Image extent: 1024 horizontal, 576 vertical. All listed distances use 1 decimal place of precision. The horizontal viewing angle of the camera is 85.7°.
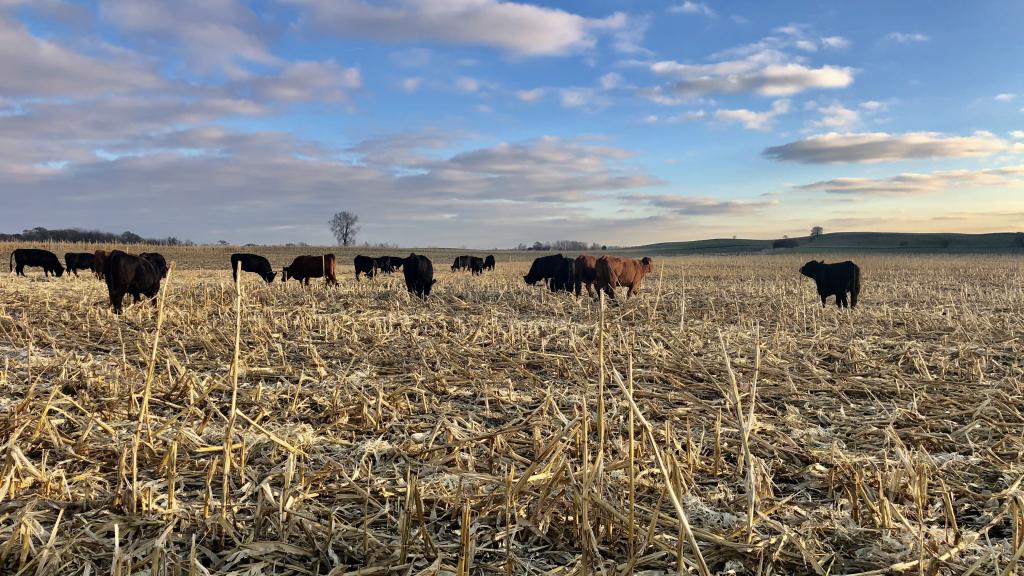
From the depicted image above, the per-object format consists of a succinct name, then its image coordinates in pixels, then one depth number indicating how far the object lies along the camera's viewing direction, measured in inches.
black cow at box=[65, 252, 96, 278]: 1070.4
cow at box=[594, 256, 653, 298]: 637.9
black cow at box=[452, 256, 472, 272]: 1316.6
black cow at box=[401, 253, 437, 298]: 607.2
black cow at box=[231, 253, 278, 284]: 850.8
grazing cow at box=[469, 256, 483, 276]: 1260.5
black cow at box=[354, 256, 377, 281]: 1084.6
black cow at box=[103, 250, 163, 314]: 445.7
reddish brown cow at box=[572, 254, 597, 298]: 666.2
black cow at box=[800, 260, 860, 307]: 565.3
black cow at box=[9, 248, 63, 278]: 1067.3
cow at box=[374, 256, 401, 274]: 1143.6
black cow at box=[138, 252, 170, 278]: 752.3
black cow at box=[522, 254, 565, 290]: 783.1
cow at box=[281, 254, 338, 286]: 800.3
